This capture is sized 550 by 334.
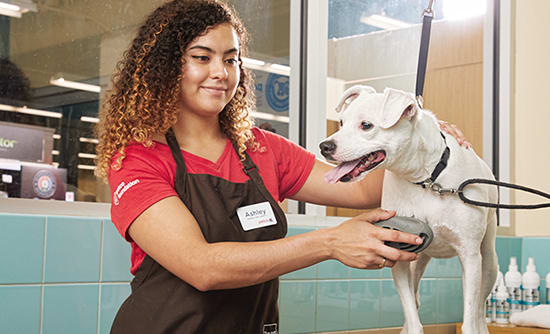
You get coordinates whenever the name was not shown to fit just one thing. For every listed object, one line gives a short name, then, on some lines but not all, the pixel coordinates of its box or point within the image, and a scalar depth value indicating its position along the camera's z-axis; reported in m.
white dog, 1.12
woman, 1.21
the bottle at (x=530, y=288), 2.67
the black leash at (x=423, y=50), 1.22
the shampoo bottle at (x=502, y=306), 2.60
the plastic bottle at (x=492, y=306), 2.65
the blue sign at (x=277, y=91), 2.47
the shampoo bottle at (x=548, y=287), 2.77
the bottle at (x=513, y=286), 2.68
